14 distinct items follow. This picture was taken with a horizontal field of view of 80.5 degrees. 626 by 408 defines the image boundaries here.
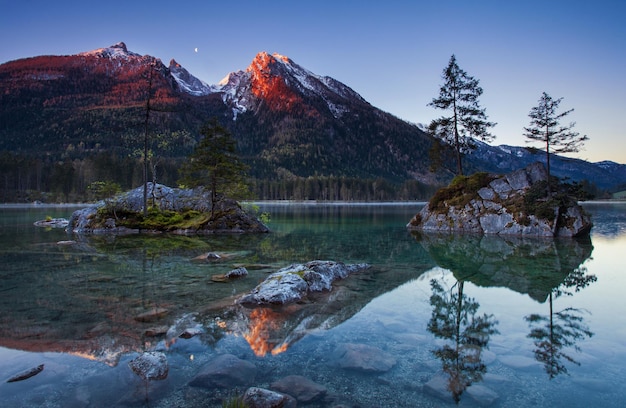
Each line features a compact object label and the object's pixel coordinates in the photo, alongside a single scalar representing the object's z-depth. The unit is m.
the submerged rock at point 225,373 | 6.29
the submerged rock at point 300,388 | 5.90
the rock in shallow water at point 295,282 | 11.66
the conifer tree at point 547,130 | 35.72
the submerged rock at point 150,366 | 6.50
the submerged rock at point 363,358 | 7.04
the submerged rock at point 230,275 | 14.91
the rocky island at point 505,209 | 33.31
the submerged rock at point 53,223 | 41.40
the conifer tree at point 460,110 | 41.91
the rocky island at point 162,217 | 37.06
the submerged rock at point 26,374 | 6.38
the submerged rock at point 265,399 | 5.44
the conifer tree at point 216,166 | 35.81
